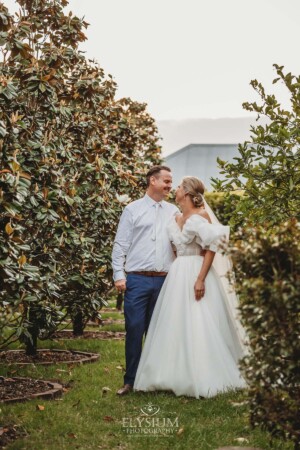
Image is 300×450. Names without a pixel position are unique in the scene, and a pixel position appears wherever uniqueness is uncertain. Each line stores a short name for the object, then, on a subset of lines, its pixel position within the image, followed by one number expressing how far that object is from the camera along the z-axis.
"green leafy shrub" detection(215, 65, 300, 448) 3.46
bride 6.27
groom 6.63
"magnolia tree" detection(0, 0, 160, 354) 5.44
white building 34.81
